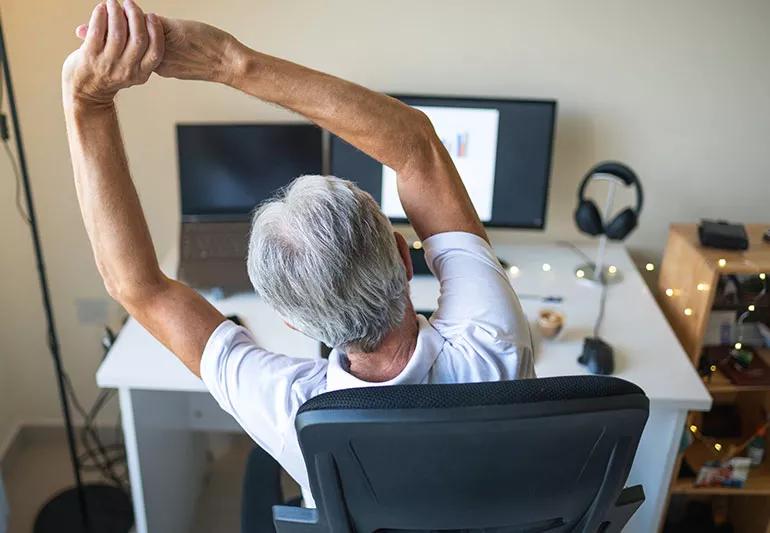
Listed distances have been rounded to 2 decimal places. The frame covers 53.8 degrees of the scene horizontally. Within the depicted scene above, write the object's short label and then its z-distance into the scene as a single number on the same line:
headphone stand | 1.95
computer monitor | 1.90
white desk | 1.58
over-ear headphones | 1.84
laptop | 1.91
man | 0.85
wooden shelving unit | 1.75
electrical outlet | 2.28
